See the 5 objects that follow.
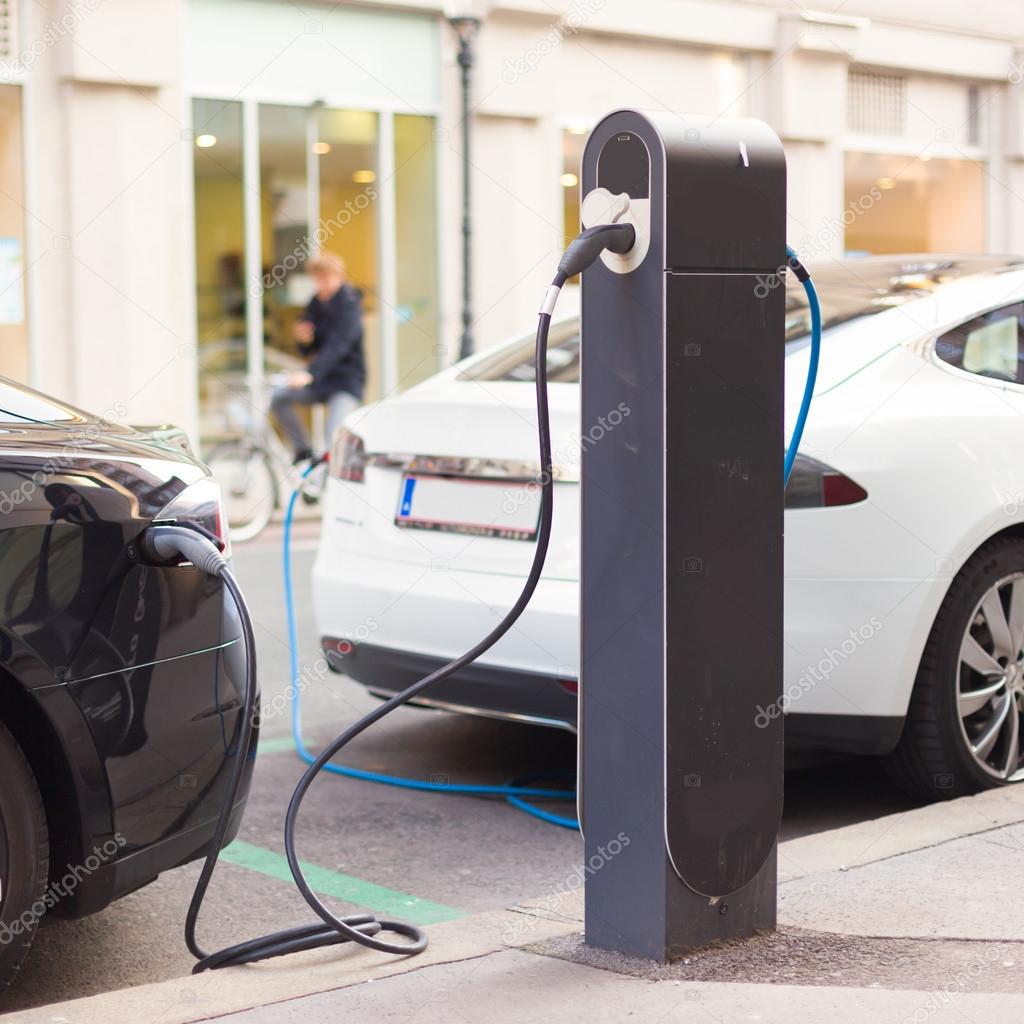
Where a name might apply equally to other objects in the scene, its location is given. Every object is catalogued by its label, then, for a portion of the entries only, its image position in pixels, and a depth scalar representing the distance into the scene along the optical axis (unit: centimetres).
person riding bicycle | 2432
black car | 579
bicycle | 2466
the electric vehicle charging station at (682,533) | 574
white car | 804
